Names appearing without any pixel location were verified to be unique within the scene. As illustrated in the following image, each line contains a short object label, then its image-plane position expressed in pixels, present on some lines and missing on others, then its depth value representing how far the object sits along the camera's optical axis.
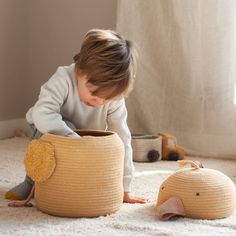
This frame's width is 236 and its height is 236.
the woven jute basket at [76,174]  2.63
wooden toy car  3.77
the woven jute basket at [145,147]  3.71
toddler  2.70
